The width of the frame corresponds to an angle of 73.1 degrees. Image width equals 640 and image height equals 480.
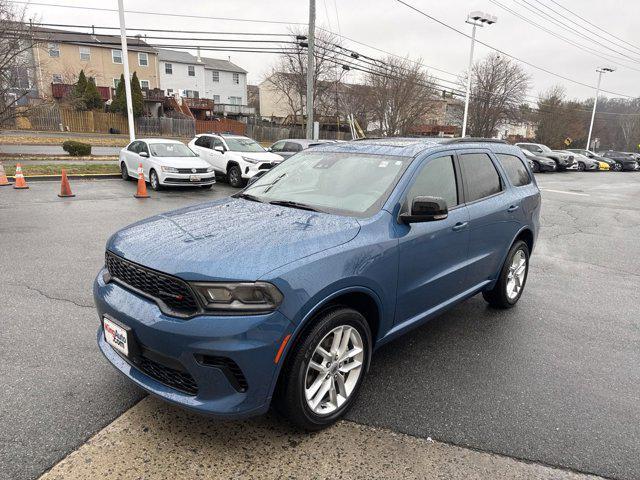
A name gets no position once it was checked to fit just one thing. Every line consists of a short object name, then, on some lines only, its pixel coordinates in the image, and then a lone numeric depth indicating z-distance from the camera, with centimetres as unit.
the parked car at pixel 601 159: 3328
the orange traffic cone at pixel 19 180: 1188
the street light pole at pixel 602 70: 4650
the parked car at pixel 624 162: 3525
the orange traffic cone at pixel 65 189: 1090
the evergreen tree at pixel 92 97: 4128
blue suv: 227
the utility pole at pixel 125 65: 1664
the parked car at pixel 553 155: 2805
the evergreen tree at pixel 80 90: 3744
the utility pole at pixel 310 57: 2091
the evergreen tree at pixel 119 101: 4282
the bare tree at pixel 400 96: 3888
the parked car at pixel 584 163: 3086
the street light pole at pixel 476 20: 2811
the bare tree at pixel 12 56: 1778
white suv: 1359
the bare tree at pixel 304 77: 4253
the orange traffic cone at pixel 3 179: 1225
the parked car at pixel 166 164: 1241
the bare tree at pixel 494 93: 4381
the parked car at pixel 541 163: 2645
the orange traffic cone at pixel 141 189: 1137
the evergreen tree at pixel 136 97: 4181
